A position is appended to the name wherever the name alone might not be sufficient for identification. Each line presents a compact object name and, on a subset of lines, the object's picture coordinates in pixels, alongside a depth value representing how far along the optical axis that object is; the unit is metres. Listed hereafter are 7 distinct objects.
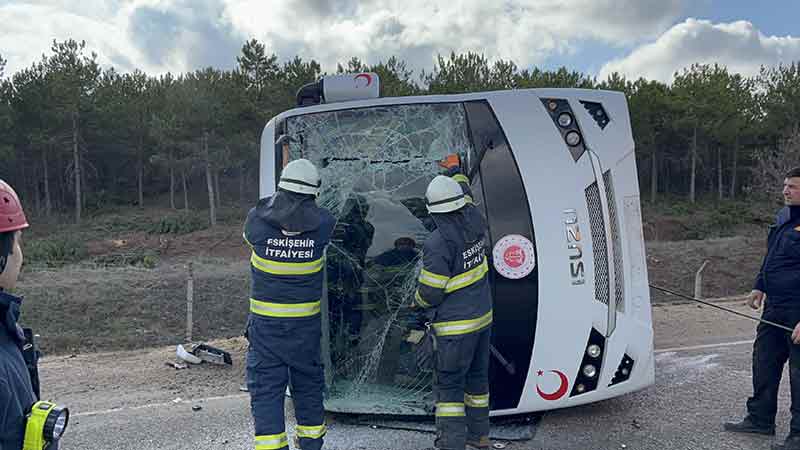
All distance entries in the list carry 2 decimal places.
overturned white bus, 3.32
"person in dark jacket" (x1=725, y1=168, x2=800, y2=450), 3.52
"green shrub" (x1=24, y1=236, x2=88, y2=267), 19.64
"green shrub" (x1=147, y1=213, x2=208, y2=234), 26.50
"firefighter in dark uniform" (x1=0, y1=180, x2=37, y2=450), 1.46
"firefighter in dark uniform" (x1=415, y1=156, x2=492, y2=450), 3.15
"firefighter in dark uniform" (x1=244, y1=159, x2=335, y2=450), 3.08
